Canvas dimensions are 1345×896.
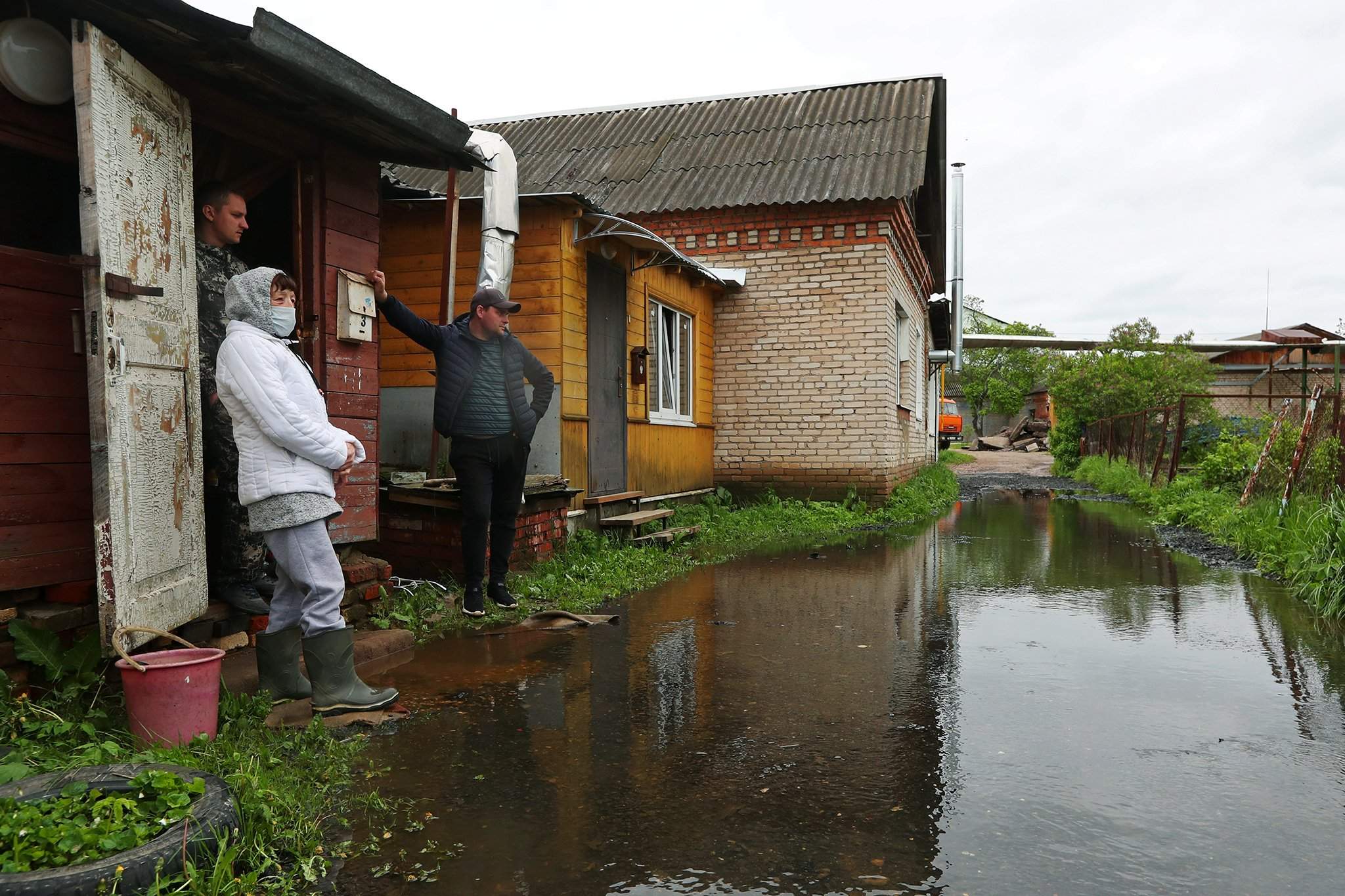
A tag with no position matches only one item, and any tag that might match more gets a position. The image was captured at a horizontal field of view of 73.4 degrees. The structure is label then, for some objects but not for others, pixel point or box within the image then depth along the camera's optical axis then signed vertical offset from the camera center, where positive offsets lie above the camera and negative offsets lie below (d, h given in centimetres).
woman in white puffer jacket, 336 -17
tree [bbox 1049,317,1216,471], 2064 +99
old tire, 195 -97
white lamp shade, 339 +143
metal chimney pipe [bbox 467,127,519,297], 668 +158
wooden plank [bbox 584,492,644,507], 822 -68
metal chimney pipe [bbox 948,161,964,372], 2497 +523
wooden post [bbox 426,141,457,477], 639 +121
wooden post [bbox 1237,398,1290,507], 909 -29
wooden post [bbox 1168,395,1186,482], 1265 -18
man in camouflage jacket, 416 -8
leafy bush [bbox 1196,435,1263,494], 1076 -51
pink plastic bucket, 295 -88
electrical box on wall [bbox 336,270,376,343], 509 +70
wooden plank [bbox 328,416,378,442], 510 +2
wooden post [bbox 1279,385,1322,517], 790 -28
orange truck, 3756 -8
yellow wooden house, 779 +95
